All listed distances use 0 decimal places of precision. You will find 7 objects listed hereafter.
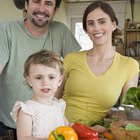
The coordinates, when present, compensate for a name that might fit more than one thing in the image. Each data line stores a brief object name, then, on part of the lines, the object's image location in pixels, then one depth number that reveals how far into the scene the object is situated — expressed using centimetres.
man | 173
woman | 146
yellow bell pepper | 92
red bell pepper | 100
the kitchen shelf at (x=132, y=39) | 527
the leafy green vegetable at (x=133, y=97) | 103
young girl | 107
